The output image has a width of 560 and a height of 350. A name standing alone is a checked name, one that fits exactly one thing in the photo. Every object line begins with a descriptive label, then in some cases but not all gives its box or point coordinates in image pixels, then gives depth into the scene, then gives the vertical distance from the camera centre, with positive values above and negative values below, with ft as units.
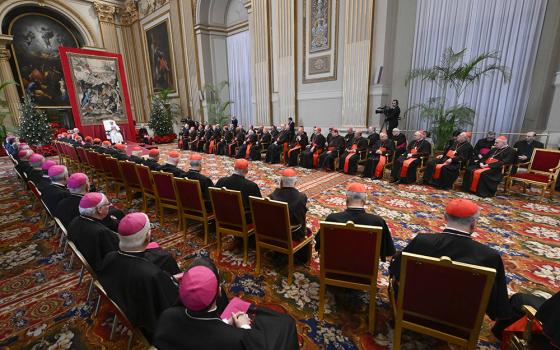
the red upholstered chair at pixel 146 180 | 13.67 -3.48
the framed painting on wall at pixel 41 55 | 43.50 +10.27
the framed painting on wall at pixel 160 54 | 48.96 +11.66
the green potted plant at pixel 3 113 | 38.99 +0.51
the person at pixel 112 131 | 41.16 -2.51
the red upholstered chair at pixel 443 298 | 4.80 -3.64
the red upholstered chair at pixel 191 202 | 10.85 -3.73
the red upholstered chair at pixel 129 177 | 15.17 -3.67
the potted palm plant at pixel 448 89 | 22.12 +2.03
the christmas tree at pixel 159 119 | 47.01 -0.82
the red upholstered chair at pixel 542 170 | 14.82 -3.60
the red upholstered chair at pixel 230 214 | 9.33 -3.69
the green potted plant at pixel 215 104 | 44.60 +1.63
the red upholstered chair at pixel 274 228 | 8.15 -3.77
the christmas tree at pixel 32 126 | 34.50 -1.27
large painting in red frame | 37.32 +4.02
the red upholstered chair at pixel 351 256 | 6.24 -3.63
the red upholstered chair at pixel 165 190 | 12.03 -3.54
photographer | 24.61 -0.25
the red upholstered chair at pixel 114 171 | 16.69 -3.68
